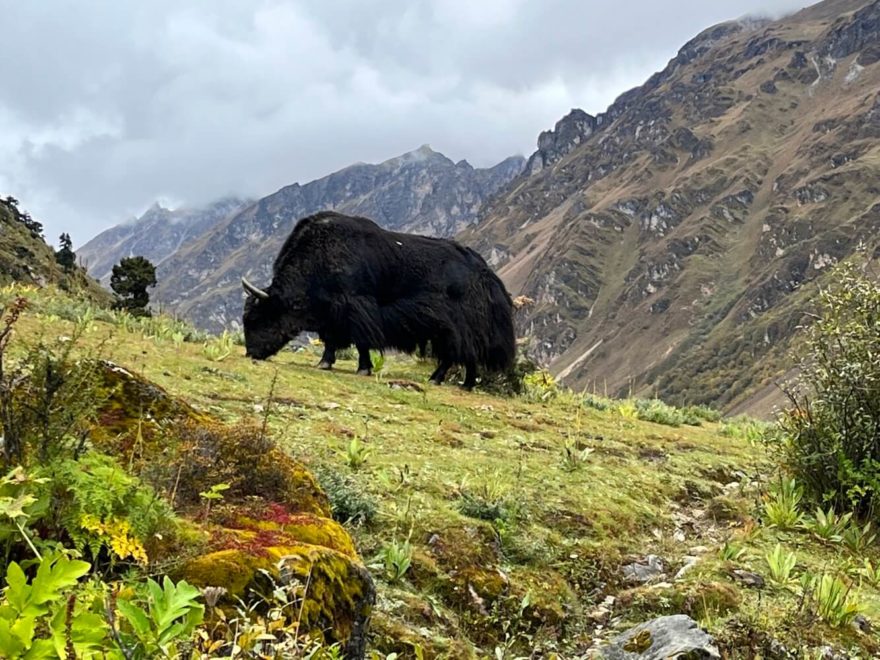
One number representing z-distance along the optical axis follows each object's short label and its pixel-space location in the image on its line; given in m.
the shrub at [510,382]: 16.30
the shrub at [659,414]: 15.74
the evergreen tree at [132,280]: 27.03
